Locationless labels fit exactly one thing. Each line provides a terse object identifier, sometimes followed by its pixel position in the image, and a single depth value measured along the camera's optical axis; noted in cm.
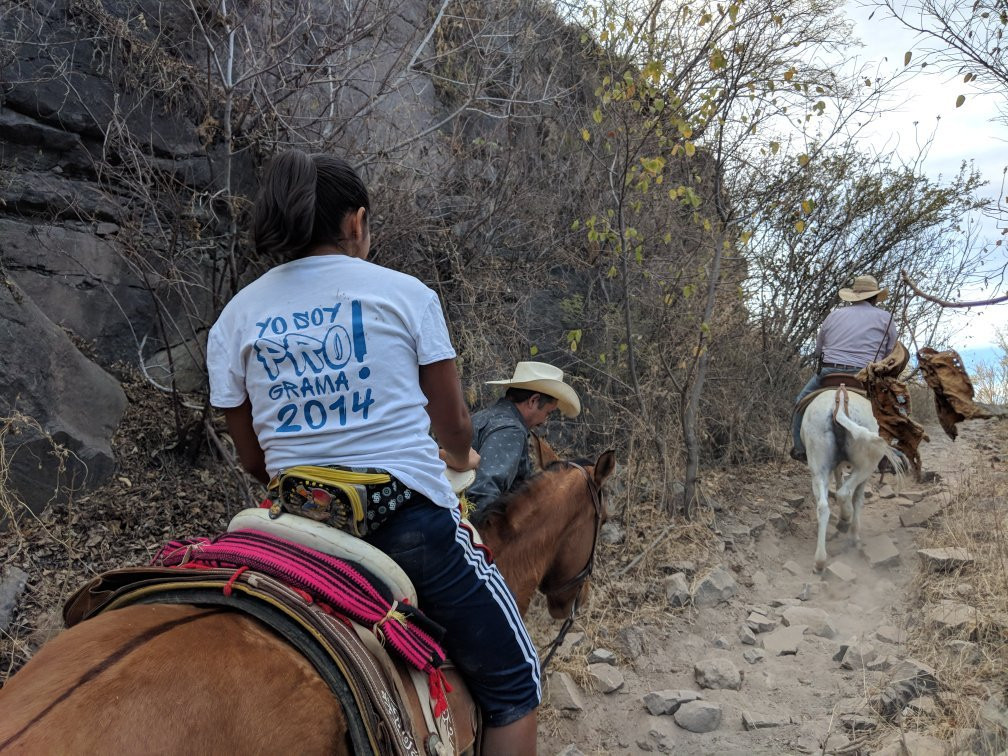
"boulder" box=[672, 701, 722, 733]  433
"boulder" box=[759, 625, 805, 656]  532
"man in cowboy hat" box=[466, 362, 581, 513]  389
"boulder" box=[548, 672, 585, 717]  448
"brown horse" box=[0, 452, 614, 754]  141
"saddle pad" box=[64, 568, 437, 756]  179
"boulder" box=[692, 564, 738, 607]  599
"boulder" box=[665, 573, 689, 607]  589
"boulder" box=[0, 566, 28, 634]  398
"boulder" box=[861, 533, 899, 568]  671
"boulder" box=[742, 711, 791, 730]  432
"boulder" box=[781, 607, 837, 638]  553
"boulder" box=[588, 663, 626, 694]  478
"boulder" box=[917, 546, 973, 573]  586
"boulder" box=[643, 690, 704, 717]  450
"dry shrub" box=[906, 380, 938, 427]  1127
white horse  682
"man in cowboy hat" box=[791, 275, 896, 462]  747
